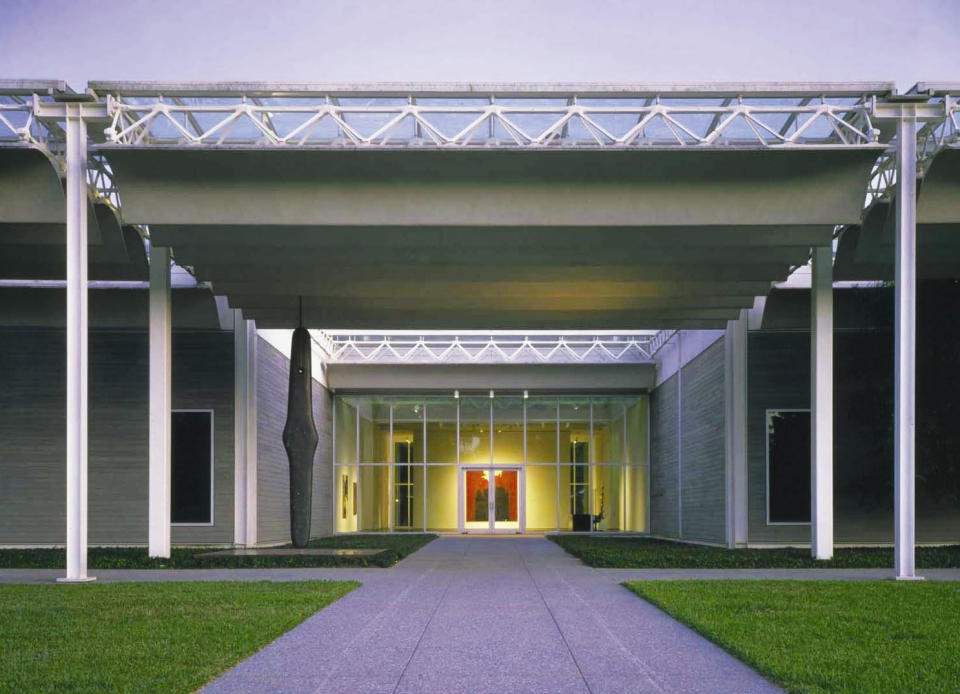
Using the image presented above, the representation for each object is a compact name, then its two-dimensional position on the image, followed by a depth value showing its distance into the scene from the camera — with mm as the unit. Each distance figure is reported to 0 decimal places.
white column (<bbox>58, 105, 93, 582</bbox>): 15188
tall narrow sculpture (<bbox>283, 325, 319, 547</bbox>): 21438
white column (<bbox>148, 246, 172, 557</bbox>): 18453
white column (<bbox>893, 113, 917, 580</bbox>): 15438
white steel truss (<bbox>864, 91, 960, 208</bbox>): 16000
